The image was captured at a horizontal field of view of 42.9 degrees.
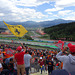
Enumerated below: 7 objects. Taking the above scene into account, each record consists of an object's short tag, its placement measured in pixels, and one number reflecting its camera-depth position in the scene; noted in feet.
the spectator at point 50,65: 14.06
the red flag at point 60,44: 12.43
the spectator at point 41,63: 18.14
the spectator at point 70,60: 5.95
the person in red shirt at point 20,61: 10.28
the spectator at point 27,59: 11.41
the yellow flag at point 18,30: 15.31
